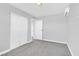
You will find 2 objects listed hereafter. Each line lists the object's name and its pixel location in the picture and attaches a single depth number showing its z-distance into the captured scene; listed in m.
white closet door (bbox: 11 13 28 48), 1.82
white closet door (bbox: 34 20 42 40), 3.20
